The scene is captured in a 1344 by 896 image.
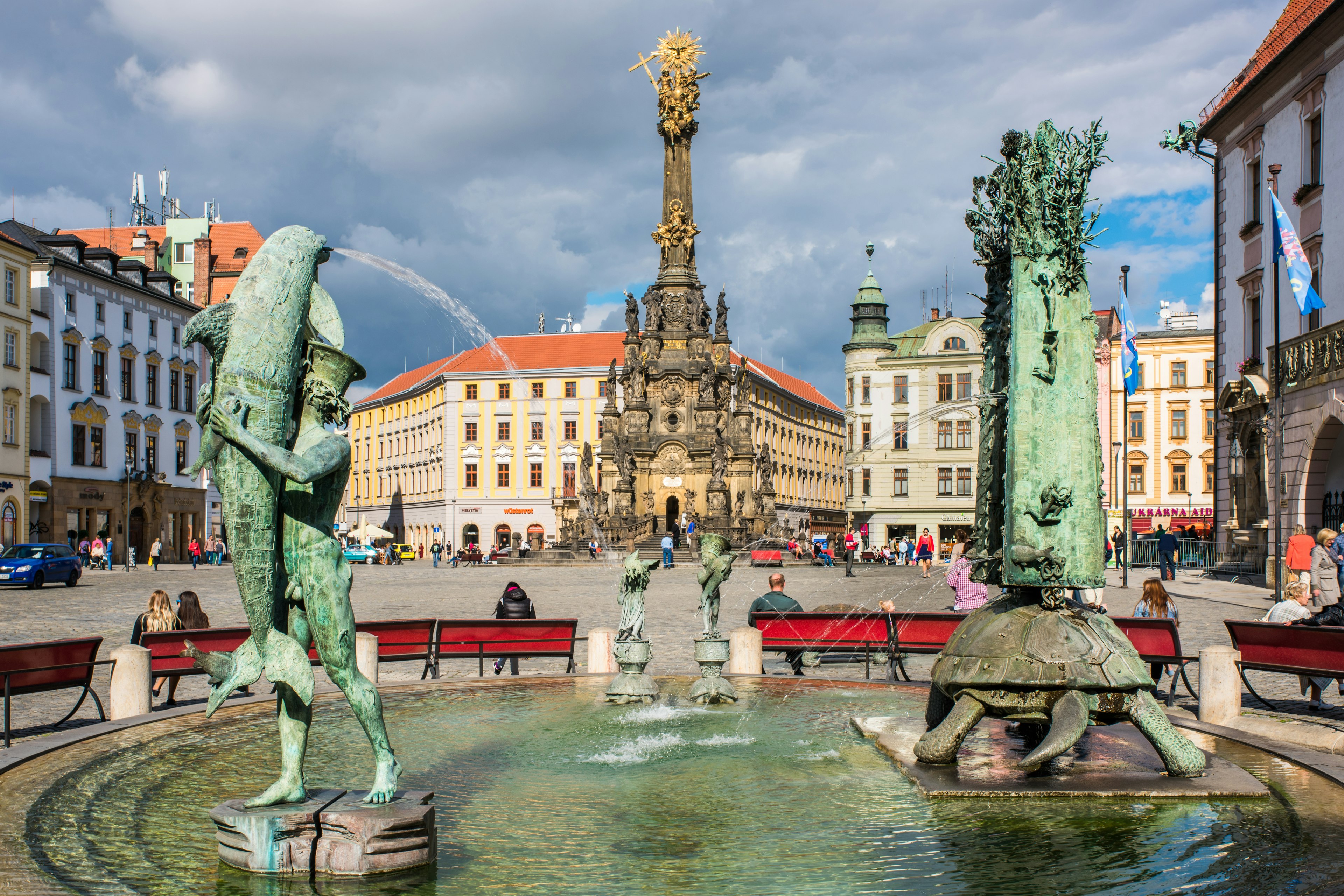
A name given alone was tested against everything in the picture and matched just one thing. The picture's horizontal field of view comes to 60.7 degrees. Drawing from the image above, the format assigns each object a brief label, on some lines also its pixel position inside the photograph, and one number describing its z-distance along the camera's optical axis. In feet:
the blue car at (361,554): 197.06
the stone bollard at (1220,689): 31.04
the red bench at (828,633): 41.34
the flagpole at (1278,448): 75.41
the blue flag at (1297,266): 72.54
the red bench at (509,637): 42.14
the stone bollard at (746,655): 41.29
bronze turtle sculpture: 22.90
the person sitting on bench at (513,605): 47.88
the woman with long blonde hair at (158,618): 38.93
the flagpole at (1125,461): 97.45
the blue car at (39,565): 110.42
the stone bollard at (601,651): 42.09
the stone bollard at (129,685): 31.78
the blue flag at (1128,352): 96.17
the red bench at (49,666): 30.63
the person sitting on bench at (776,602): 46.91
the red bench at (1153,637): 36.24
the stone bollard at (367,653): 38.14
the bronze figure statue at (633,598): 36.42
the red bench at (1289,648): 32.22
